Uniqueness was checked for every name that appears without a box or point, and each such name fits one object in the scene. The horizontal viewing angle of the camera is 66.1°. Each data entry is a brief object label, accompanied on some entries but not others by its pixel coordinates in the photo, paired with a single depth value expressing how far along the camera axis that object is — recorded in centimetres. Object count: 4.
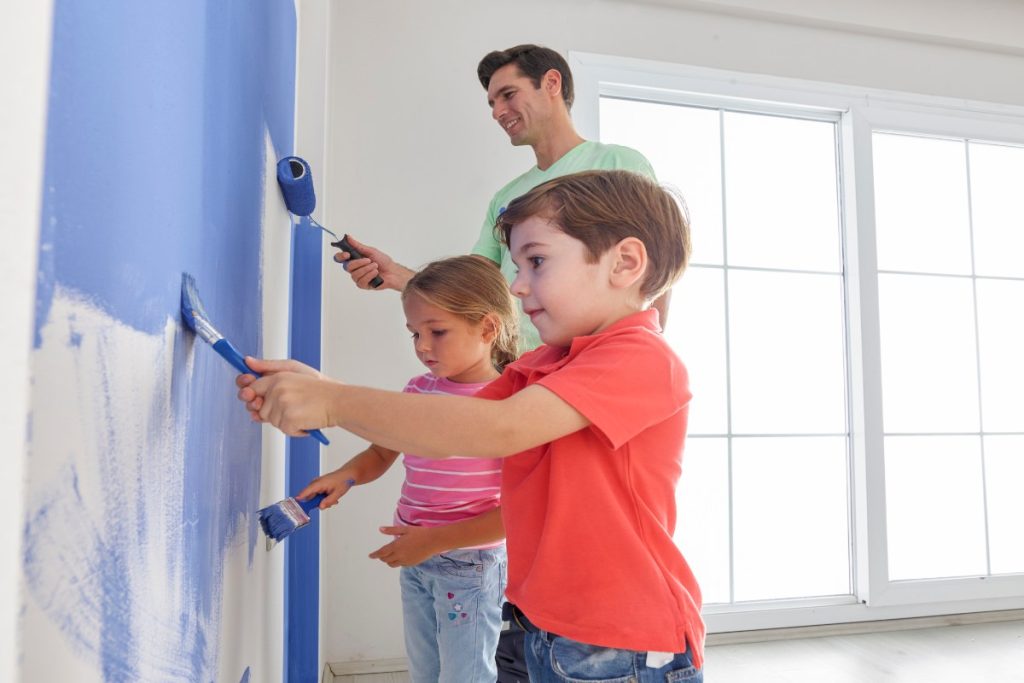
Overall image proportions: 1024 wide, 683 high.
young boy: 75
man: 156
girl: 114
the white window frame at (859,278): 250
